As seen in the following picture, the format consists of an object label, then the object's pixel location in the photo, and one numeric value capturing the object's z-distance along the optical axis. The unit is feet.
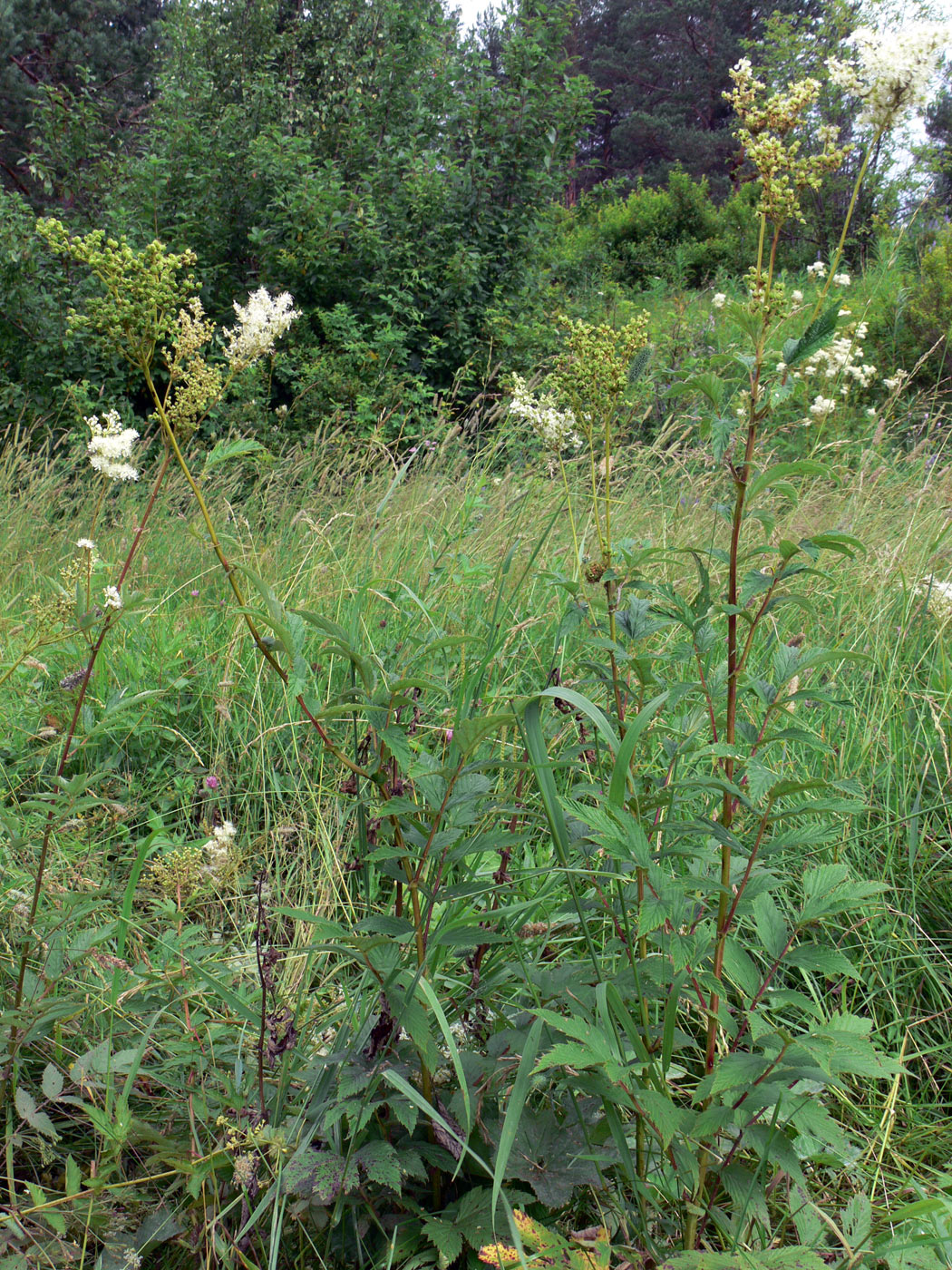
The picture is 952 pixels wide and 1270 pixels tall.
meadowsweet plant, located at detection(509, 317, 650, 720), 4.27
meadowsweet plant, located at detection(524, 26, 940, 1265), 3.31
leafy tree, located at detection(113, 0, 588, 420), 22.00
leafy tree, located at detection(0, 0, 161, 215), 43.60
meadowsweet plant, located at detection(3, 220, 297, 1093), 4.05
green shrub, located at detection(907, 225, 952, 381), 24.26
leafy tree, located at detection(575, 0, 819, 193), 80.38
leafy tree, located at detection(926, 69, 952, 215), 49.50
